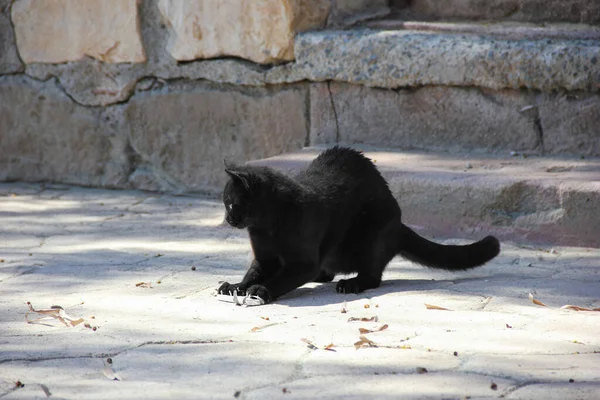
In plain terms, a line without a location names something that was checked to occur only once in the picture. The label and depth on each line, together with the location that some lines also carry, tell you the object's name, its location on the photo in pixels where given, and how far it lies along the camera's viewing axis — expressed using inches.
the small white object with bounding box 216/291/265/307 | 255.0
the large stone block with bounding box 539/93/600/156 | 358.9
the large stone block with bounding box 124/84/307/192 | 420.2
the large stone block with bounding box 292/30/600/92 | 352.8
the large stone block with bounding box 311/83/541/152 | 374.3
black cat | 267.0
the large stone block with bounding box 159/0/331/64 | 406.6
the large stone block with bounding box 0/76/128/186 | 462.6
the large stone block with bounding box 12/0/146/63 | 441.4
